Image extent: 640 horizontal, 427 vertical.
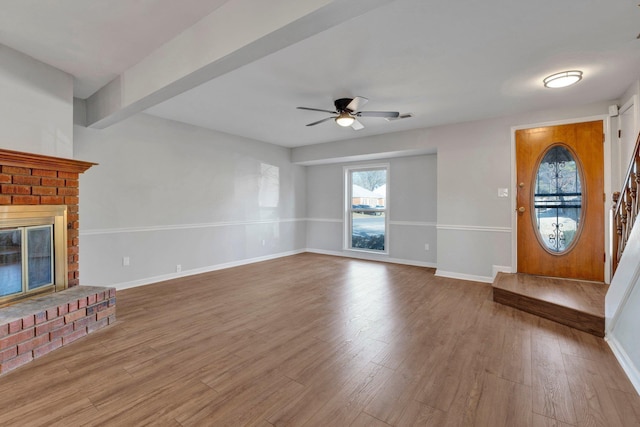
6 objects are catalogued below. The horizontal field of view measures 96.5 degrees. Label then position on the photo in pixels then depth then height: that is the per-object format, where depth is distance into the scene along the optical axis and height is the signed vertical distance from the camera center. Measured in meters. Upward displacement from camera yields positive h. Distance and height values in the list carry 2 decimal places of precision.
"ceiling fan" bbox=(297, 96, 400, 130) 3.30 +1.27
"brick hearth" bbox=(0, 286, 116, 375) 2.05 -0.88
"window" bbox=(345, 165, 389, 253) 6.32 +0.13
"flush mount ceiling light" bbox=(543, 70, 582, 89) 2.89 +1.40
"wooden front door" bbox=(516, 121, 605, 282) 3.71 +0.17
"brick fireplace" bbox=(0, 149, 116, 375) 2.13 -0.71
